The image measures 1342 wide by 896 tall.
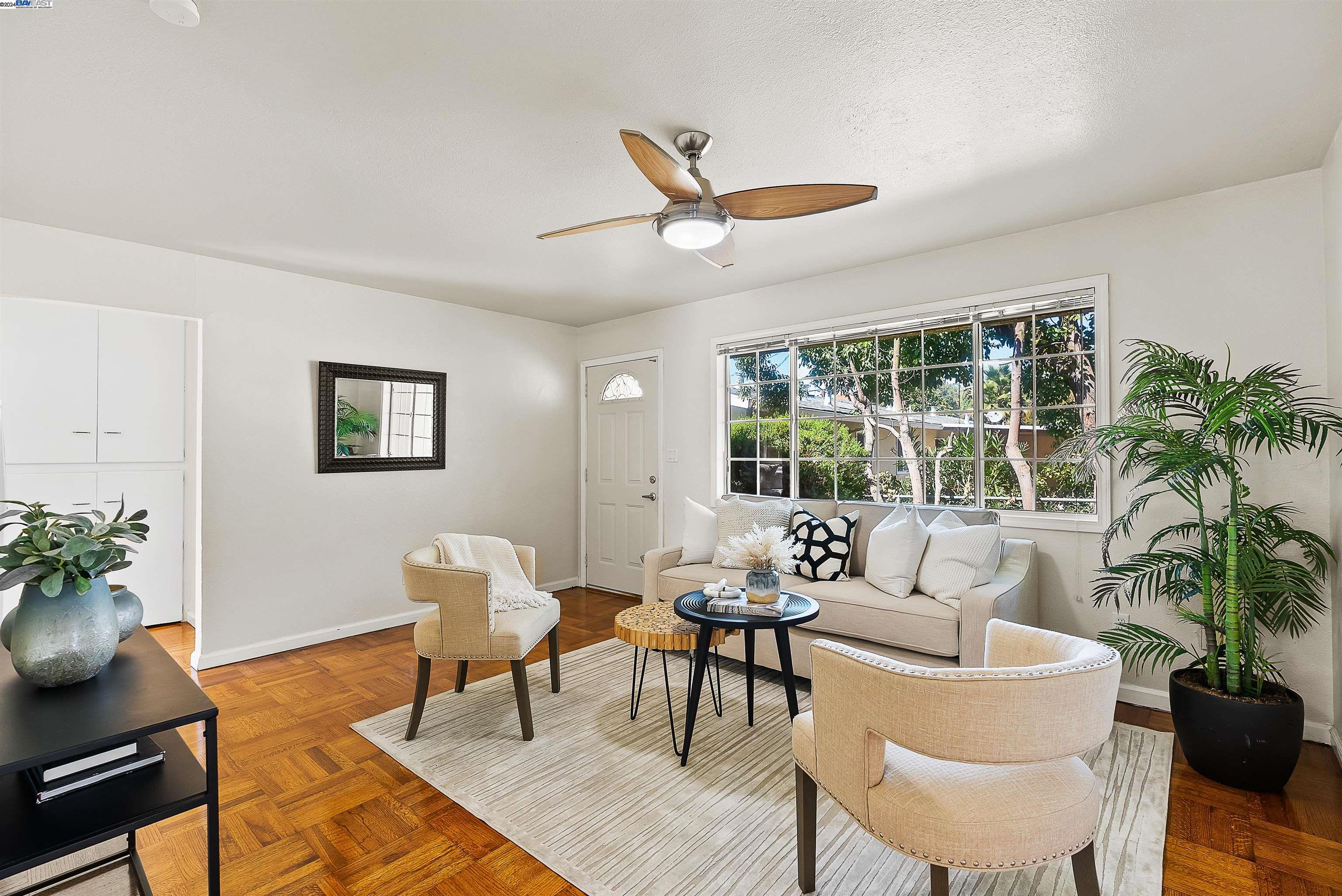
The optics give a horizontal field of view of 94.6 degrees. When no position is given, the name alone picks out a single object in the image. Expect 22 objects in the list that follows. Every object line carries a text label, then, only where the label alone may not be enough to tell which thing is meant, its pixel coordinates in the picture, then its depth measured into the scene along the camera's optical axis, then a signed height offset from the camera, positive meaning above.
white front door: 5.11 -0.21
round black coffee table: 2.44 -0.69
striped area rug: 1.79 -1.24
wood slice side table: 2.48 -0.75
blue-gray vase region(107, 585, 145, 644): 1.67 -0.45
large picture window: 3.25 +0.24
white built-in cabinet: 3.79 +0.18
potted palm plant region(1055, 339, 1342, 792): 2.20 -0.43
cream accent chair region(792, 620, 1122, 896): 1.28 -0.68
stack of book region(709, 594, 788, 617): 2.51 -0.65
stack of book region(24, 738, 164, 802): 1.29 -0.71
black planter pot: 2.15 -1.03
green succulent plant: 1.32 -0.23
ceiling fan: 2.04 +0.86
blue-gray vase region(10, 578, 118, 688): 1.33 -0.42
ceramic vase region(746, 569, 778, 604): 2.56 -0.57
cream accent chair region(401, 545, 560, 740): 2.58 -0.77
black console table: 1.16 -0.56
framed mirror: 4.09 +0.20
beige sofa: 2.67 -0.76
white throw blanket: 2.96 -0.58
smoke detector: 1.54 +1.10
